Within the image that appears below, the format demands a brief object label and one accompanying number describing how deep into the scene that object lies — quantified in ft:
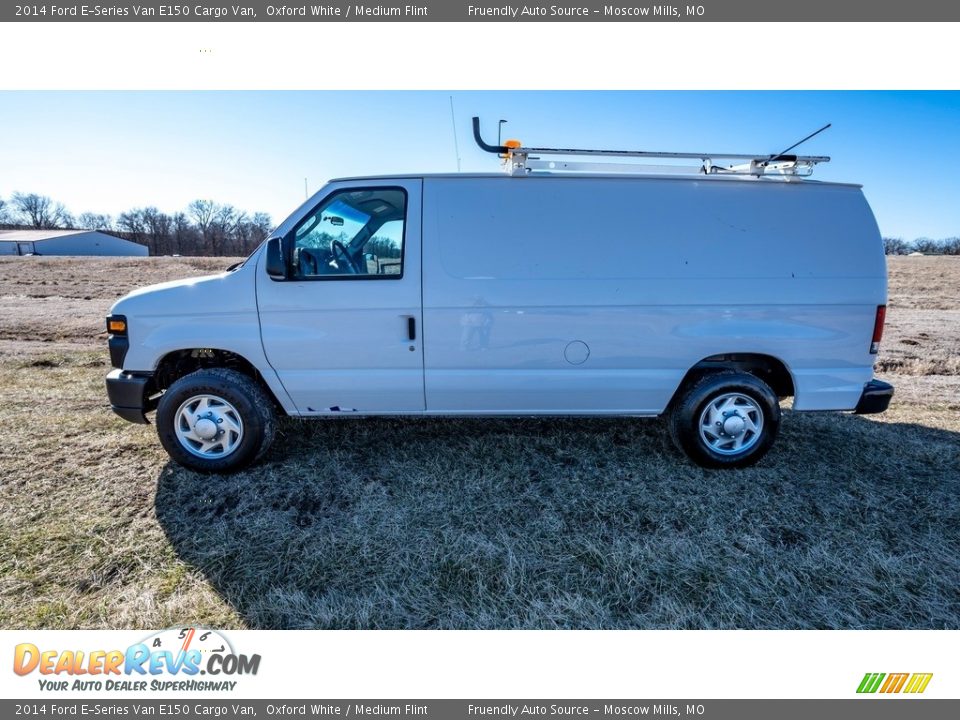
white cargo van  11.19
